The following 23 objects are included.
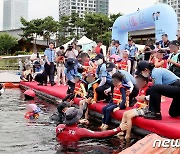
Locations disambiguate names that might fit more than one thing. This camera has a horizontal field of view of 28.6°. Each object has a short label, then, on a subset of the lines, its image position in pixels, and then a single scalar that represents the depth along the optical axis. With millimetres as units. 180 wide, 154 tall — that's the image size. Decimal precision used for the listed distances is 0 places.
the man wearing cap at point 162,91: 5875
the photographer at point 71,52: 12414
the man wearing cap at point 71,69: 9633
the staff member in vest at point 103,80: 8242
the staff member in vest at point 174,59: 7254
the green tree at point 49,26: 44688
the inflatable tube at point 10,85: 18288
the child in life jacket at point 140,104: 6285
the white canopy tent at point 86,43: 24678
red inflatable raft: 5397
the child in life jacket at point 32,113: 8578
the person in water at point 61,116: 7599
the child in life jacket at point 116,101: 7040
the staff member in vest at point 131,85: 7141
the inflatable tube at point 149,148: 3994
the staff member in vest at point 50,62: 13234
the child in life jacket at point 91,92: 8391
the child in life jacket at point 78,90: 9000
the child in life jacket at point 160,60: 8371
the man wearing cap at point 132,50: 12526
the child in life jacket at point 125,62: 11720
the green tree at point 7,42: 48562
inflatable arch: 12992
